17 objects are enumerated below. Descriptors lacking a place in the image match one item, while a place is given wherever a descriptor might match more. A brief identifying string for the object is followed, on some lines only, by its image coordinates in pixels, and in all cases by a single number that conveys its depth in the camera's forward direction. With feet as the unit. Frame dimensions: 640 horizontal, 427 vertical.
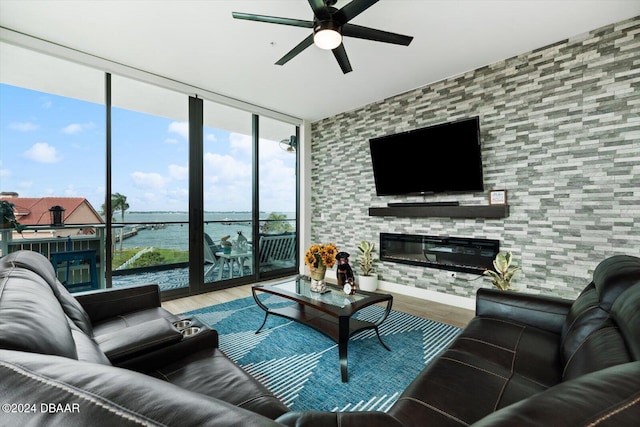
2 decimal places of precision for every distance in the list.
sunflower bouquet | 8.71
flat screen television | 10.67
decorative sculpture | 9.02
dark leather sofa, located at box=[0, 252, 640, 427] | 1.22
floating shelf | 10.18
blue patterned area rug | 5.79
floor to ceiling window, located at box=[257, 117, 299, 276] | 15.60
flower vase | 8.71
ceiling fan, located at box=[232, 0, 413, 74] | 6.26
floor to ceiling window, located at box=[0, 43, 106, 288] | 9.79
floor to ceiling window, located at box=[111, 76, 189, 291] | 11.57
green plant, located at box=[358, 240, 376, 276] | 13.87
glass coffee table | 6.48
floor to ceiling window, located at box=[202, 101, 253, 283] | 13.58
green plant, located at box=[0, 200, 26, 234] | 9.65
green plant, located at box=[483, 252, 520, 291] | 9.62
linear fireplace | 10.84
